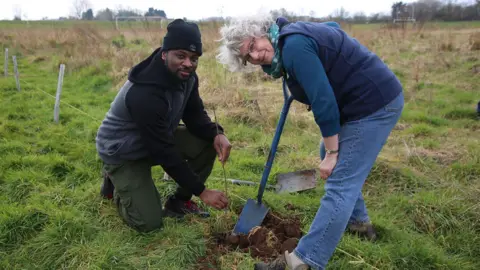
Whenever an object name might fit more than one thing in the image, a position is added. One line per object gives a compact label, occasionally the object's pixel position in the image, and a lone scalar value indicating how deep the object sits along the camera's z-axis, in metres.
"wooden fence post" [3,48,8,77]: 10.46
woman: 2.29
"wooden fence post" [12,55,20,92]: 8.56
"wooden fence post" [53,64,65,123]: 6.17
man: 2.79
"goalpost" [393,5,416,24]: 15.45
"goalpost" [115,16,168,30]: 13.80
